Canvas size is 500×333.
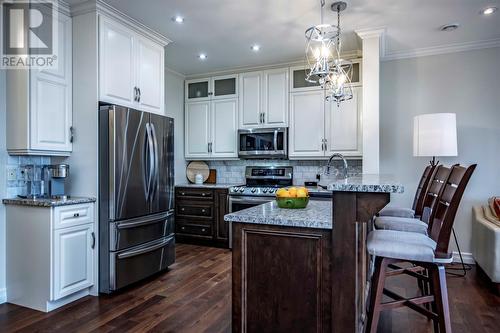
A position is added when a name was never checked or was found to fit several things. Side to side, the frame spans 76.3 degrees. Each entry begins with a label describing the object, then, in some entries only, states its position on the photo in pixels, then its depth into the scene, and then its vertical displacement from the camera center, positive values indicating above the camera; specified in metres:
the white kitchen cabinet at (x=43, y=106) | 2.70 +0.53
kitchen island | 1.64 -0.55
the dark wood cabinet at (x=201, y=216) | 4.55 -0.74
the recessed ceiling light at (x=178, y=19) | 3.15 +1.47
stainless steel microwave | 4.52 +0.33
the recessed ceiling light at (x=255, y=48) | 3.93 +1.48
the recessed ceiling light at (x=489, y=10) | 2.92 +1.44
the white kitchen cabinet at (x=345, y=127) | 4.13 +0.51
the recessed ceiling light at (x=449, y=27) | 3.29 +1.45
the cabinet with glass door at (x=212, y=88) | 4.89 +1.23
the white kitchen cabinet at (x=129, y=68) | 2.98 +1.00
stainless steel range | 4.32 -0.30
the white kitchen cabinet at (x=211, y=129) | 4.89 +0.58
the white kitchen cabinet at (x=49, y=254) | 2.58 -0.75
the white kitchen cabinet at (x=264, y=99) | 4.56 +0.98
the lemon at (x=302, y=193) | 2.12 -0.18
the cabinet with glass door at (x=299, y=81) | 4.41 +1.19
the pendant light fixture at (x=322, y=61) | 2.26 +0.75
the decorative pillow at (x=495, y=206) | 3.23 -0.42
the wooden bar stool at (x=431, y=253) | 1.62 -0.46
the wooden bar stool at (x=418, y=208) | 2.62 -0.37
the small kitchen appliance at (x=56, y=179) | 2.87 -0.12
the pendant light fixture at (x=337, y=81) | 2.58 +0.71
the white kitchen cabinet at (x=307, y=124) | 4.34 +0.57
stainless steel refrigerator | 2.87 -0.29
